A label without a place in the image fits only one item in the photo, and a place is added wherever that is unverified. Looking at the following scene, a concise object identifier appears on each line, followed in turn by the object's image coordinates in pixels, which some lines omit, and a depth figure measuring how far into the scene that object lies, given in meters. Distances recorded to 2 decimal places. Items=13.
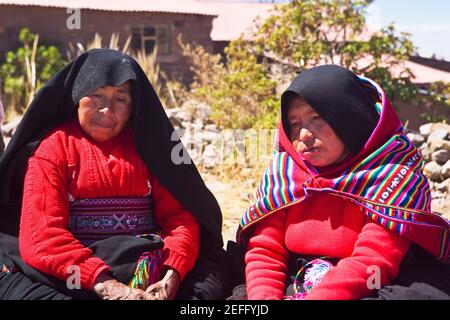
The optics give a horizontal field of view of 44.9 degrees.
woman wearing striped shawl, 2.16
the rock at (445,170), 5.83
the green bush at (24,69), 10.98
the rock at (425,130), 6.52
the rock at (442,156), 6.01
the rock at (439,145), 6.07
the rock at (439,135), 6.29
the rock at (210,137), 7.43
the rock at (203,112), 8.34
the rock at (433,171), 5.93
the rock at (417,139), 6.41
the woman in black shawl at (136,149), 2.31
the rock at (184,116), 8.38
